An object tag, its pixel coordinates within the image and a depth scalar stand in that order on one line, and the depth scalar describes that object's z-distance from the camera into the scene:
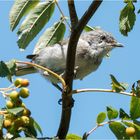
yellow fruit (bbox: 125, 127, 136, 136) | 5.17
